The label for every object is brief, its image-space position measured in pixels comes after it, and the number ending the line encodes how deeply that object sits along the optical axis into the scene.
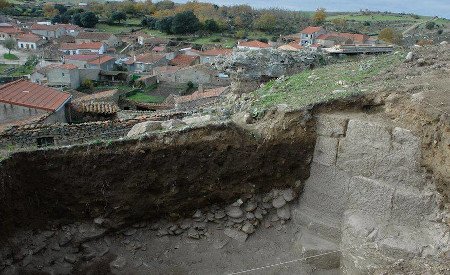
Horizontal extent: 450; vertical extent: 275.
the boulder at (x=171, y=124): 7.70
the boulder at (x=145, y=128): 7.64
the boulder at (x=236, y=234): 7.68
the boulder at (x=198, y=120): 7.79
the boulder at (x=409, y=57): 9.23
